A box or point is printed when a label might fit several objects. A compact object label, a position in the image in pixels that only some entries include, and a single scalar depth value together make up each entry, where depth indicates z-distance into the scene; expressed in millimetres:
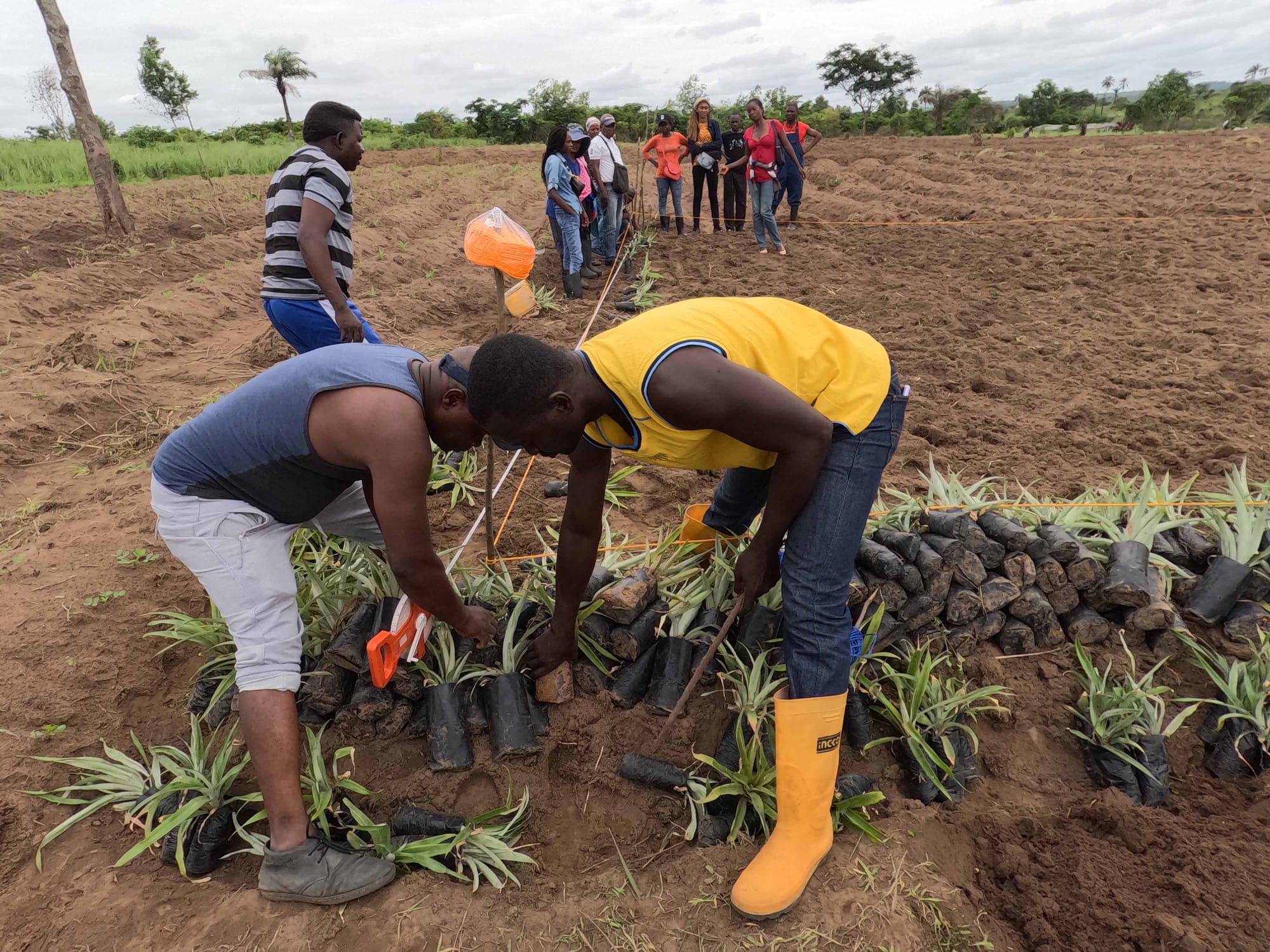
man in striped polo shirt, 3207
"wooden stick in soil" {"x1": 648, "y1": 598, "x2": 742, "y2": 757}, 2164
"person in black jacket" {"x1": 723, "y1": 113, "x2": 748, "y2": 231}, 10266
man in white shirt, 8562
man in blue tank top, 1833
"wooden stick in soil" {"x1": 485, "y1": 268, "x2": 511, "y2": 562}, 2840
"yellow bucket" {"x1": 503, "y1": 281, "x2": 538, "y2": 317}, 3223
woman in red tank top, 8938
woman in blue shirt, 7457
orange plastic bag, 2852
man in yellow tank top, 1698
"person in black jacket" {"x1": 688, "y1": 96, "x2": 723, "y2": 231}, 10070
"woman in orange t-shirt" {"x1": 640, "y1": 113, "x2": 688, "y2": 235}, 9963
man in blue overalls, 10148
